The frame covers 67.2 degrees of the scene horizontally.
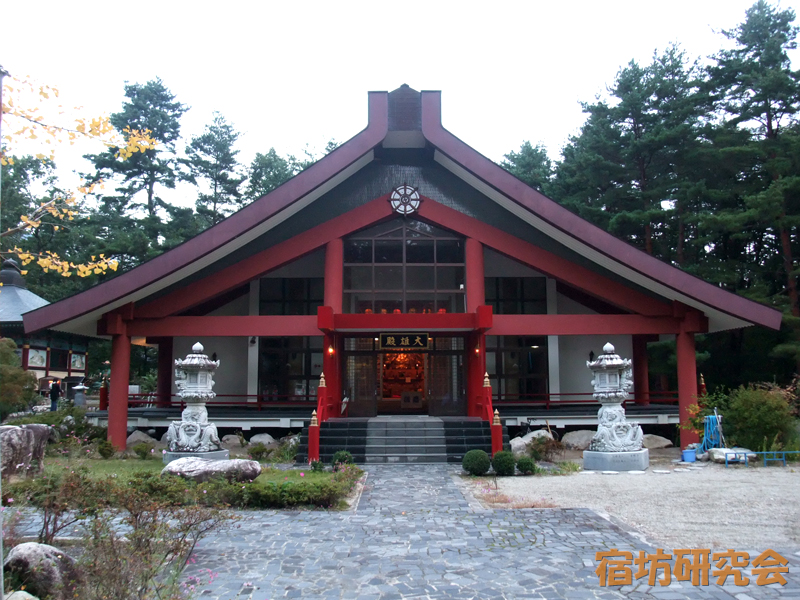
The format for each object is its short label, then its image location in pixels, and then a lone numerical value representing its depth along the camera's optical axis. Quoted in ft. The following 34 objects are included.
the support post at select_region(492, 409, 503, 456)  47.58
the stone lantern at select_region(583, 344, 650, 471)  42.68
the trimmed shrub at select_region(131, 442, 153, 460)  48.39
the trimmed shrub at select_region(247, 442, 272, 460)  49.42
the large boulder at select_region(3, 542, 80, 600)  16.87
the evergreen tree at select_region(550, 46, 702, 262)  77.36
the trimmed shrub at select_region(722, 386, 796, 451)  46.83
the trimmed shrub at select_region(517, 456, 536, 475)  40.83
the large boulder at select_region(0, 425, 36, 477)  28.60
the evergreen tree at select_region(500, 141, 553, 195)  106.33
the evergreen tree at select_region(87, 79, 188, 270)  110.63
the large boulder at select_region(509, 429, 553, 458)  51.48
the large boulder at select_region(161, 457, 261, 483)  32.45
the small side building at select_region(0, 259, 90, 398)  88.71
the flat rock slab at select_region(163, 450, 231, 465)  42.68
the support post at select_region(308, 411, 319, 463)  46.60
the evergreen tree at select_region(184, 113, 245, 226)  119.24
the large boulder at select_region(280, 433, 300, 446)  51.70
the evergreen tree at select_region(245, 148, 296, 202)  120.06
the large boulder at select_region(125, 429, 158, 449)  56.59
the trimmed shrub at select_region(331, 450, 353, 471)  43.07
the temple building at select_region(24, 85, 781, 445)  51.96
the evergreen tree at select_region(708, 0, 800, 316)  65.77
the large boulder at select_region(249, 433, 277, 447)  57.67
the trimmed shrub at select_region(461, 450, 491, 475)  40.45
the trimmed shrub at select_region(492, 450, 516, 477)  40.83
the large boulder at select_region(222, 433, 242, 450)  57.16
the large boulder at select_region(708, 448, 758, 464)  45.01
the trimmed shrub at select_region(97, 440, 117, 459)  48.06
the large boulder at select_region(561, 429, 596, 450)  57.06
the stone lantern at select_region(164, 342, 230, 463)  43.16
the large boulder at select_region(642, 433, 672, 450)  57.72
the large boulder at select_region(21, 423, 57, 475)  31.86
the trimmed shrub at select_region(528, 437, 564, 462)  48.26
